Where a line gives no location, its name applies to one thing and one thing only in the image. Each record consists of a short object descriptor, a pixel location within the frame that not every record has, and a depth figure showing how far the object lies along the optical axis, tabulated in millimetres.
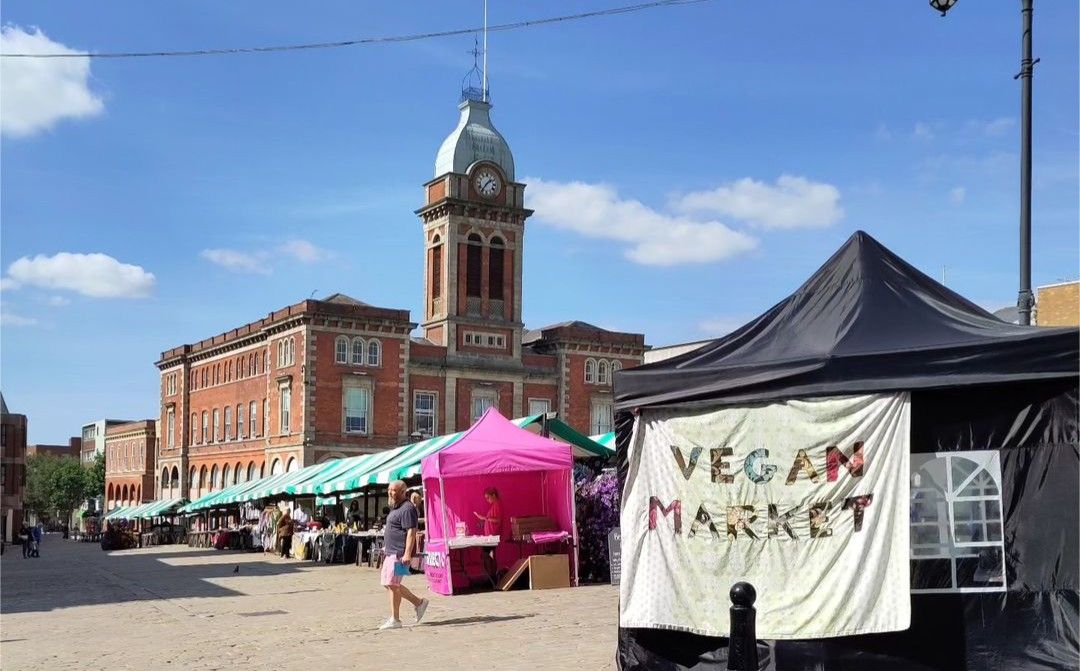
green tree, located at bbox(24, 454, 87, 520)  116125
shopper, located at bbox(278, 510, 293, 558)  33469
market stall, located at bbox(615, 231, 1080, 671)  7789
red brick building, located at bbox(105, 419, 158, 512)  93188
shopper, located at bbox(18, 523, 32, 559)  44800
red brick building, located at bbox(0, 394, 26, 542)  72688
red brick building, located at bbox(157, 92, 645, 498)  60625
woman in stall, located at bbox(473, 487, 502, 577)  17969
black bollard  7059
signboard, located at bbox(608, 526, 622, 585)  17453
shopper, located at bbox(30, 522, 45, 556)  45219
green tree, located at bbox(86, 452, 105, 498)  117125
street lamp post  11562
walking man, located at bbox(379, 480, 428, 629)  12703
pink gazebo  17547
